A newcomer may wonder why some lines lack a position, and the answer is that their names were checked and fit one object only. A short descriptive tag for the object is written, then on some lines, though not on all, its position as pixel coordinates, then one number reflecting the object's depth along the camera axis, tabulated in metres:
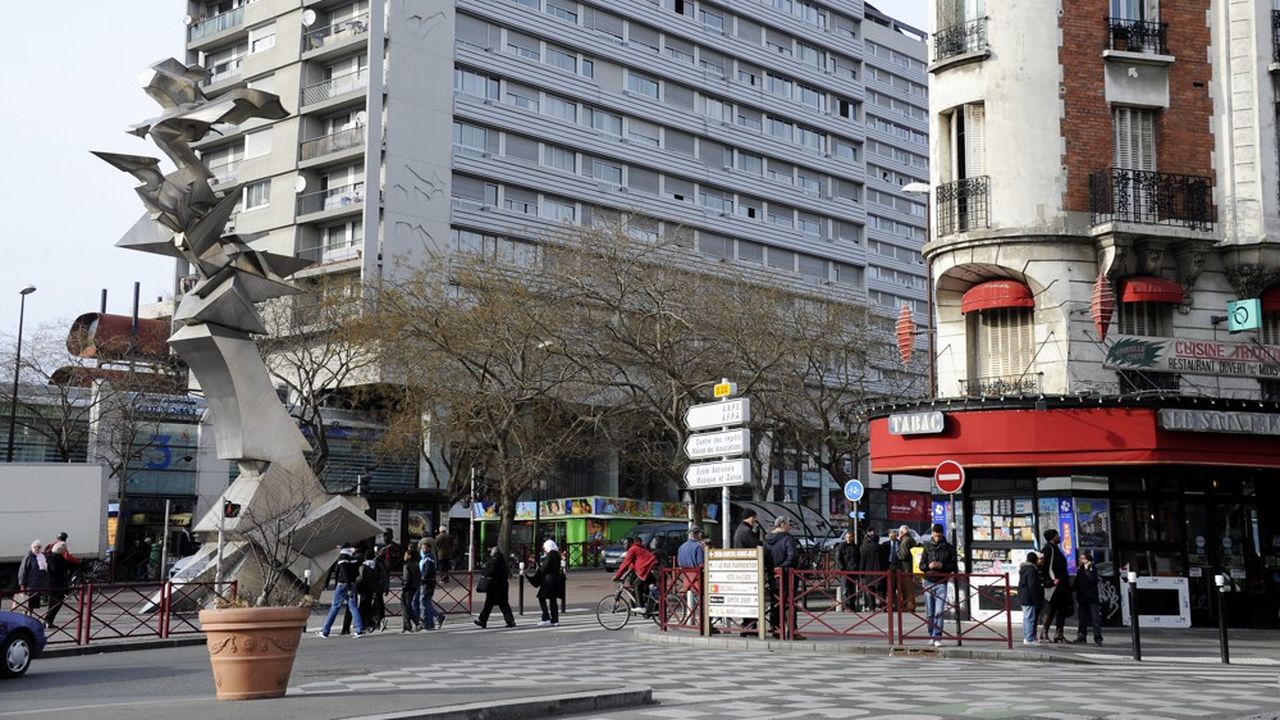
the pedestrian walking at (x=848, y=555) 29.06
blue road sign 32.59
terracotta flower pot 11.67
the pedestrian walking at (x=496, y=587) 24.81
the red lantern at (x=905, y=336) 29.44
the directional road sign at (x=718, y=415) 19.91
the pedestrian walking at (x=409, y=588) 24.55
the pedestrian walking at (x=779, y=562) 20.12
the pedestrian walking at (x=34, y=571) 24.12
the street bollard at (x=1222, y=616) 18.11
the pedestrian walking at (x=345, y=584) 22.81
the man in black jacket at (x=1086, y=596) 21.19
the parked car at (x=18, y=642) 16.19
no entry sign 21.86
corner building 23.83
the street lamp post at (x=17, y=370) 42.89
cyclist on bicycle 24.55
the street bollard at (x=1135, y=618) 18.61
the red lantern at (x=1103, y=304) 23.94
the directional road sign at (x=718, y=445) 19.89
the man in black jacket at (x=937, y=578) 19.77
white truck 34.03
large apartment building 57.28
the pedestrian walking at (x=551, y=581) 25.45
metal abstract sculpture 25.11
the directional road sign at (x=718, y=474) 19.81
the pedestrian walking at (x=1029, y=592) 20.48
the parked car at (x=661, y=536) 43.81
